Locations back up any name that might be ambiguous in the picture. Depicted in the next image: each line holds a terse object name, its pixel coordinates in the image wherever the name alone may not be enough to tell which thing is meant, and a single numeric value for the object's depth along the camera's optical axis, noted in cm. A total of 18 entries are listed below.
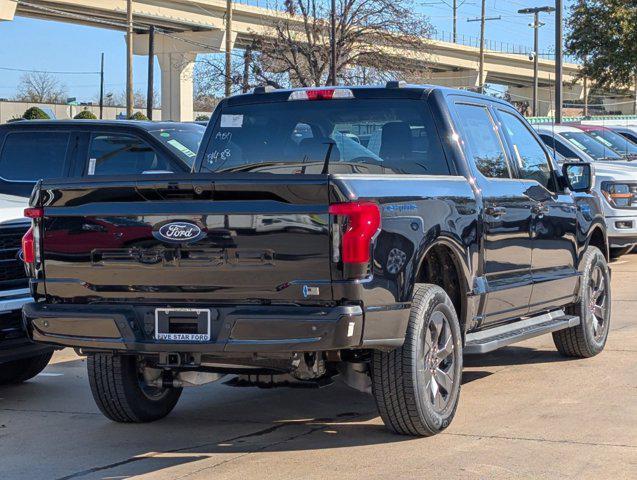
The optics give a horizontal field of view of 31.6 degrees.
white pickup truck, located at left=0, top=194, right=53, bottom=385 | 756
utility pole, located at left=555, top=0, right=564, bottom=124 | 3017
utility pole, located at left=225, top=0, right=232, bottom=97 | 5428
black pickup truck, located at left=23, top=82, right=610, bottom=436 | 570
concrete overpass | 6066
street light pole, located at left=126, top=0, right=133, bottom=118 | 5116
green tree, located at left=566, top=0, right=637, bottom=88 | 3853
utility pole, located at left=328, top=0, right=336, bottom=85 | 4314
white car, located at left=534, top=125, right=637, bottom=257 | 1547
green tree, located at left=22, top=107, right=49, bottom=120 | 4856
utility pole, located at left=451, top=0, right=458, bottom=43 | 9628
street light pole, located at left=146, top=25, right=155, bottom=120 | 5250
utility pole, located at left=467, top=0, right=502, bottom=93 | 7588
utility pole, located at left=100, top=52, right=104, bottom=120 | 9471
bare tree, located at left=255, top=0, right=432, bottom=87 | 5434
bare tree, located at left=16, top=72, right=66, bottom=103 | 11544
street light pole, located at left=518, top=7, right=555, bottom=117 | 6989
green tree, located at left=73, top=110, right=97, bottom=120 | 5061
